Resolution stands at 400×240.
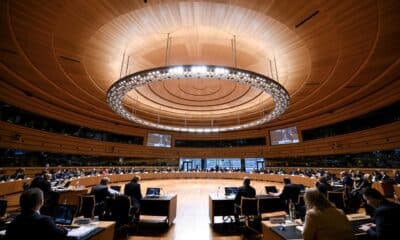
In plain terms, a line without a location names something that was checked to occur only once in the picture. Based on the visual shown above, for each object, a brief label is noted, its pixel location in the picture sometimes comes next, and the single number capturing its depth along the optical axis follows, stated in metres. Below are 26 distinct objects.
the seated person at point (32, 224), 1.94
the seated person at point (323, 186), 4.86
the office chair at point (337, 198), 5.80
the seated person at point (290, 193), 5.73
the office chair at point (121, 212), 4.61
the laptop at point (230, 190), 6.24
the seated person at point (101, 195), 5.61
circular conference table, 8.88
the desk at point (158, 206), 5.68
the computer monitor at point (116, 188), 6.64
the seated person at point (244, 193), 5.26
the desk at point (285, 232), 2.61
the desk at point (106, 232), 2.88
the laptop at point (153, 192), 6.23
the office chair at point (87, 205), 5.04
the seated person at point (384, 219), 2.18
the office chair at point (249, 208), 4.94
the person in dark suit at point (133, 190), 5.54
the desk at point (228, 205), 5.77
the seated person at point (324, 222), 1.96
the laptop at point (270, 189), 6.50
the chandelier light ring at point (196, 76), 5.66
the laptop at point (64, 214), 3.11
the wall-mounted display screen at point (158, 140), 20.26
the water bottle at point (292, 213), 3.40
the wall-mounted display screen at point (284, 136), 17.00
